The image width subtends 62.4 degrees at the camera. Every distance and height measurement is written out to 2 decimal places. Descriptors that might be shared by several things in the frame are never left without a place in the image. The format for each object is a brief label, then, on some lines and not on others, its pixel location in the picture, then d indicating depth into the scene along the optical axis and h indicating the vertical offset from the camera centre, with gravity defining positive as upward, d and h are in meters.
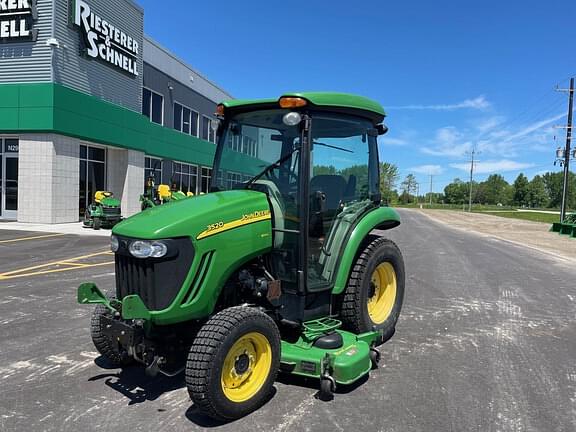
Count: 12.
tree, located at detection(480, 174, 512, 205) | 142.00 +3.09
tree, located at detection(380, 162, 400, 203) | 95.12 +4.38
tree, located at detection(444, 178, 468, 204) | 139.12 +1.99
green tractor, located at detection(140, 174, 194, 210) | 18.15 -0.29
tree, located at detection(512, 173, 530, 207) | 132.75 +3.42
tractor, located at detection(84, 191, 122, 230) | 17.61 -1.04
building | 17.70 +3.11
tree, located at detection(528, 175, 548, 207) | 131.62 +2.12
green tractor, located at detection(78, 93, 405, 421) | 3.21 -0.58
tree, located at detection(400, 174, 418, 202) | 133.12 +3.67
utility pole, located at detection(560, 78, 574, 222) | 32.62 +4.07
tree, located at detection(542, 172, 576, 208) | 127.12 +4.42
